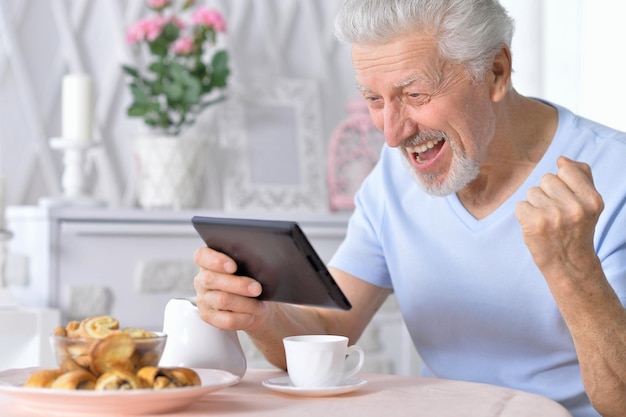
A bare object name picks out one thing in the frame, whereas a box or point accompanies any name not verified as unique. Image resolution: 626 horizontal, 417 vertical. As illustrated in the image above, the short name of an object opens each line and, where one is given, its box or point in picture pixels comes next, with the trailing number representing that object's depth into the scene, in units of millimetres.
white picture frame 3222
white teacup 1767
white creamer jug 1847
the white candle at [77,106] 2941
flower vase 3031
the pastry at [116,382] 1602
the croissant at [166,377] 1619
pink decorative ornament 3334
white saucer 1755
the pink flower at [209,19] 3094
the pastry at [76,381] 1606
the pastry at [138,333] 1660
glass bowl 1623
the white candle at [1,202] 2796
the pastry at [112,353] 1620
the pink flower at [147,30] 3053
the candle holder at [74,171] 2917
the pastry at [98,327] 1654
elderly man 1869
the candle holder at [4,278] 2785
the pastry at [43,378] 1634
